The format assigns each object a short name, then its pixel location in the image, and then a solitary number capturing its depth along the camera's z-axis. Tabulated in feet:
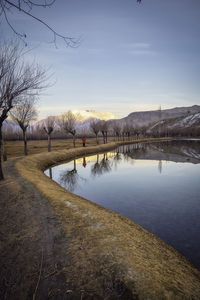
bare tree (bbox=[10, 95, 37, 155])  64.85
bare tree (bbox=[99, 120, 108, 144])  156.66
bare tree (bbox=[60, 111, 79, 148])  114.63
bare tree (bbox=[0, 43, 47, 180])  25.18
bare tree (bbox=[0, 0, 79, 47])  7.55
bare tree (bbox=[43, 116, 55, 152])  91.45
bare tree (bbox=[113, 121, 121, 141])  200.23
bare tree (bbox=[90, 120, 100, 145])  151.74
